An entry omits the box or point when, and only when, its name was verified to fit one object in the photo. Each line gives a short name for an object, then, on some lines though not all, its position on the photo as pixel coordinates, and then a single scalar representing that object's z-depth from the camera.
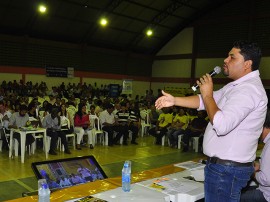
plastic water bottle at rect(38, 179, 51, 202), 1.66
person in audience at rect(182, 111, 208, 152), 7.40
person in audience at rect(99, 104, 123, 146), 7.48
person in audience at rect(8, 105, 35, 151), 5.91
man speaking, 1.38
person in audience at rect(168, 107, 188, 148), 7.68
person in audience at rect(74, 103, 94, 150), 6.90
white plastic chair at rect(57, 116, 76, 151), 6.76
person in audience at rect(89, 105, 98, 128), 7.47
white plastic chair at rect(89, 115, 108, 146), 7.33
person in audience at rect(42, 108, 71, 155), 6.23
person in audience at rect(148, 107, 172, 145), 7.96
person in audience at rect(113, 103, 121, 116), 8.84
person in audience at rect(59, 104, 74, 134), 6.81
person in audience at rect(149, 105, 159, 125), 9.09
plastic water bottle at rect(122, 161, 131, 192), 2.01
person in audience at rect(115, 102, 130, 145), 7.80
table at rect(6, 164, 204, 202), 1.89
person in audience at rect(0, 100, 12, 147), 6.07
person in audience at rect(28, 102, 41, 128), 6.52
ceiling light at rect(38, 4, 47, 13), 10.38
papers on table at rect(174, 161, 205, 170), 2.84
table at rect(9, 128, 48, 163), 5.46
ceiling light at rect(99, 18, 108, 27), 12.06
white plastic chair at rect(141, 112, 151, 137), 8.95
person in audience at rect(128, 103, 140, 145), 7.96
